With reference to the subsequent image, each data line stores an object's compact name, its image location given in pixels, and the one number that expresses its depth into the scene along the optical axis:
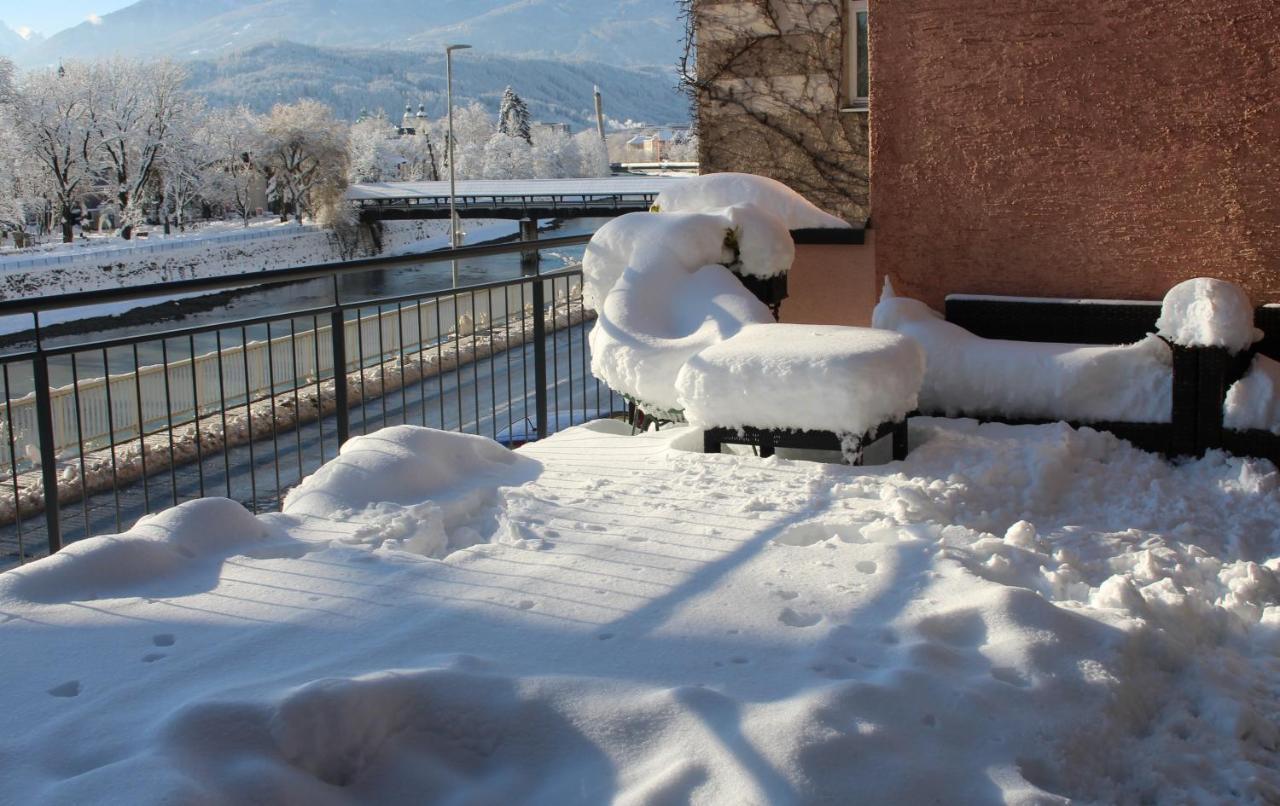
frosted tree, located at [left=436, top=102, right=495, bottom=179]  90.25
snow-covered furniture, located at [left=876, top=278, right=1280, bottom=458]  4.22
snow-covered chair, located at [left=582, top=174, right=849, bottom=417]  4.59
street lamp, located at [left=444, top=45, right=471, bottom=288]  28.56
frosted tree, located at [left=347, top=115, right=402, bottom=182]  81.62
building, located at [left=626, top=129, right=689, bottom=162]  132.12
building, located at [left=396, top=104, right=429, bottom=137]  98.38
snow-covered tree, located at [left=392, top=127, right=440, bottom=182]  89.50
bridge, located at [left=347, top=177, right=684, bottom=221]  44.28
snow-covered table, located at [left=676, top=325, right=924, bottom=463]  3.95
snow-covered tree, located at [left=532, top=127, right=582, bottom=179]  90.00
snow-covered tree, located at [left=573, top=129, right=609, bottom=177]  96.49
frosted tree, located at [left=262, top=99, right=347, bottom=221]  58.31
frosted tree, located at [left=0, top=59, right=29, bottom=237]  43.22
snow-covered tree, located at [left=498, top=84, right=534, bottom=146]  93.50
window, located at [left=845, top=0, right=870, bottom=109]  9.20
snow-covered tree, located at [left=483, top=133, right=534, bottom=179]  86.25
